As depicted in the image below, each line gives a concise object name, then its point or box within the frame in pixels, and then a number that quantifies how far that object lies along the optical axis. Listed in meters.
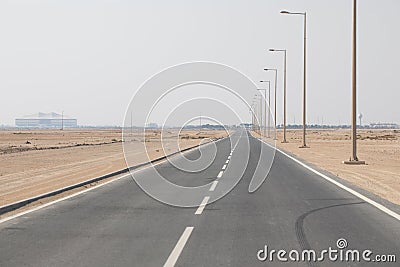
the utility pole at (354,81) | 29.09
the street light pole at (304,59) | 46.21
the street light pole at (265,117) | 97.00
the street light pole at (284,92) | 59.66
